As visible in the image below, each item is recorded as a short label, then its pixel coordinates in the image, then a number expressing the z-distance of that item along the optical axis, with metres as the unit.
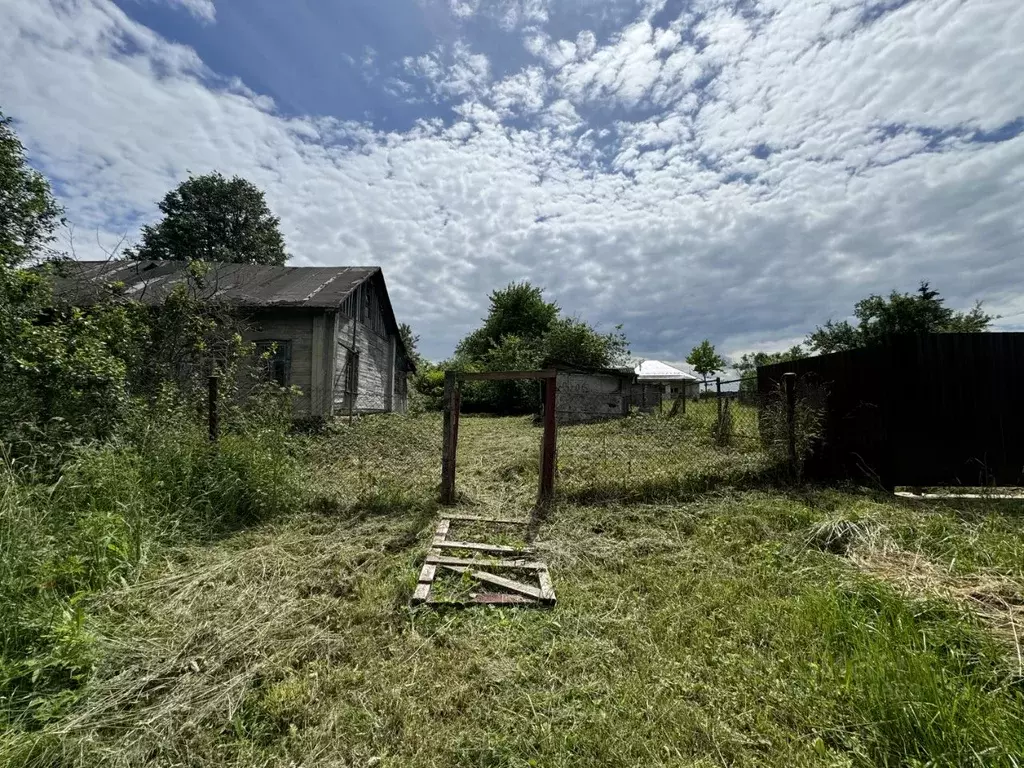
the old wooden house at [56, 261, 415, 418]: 11.06
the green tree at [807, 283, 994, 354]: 25.52
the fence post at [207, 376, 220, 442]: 5.51
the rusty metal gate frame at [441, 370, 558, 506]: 5.63
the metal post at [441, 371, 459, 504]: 5.64
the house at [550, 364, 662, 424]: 17.69
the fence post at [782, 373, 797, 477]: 6.09
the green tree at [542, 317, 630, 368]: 20.47
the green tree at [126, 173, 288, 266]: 27.86
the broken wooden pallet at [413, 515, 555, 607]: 3.29
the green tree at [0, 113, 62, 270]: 8.05
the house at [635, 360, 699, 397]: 31.82
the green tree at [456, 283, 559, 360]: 29.94
